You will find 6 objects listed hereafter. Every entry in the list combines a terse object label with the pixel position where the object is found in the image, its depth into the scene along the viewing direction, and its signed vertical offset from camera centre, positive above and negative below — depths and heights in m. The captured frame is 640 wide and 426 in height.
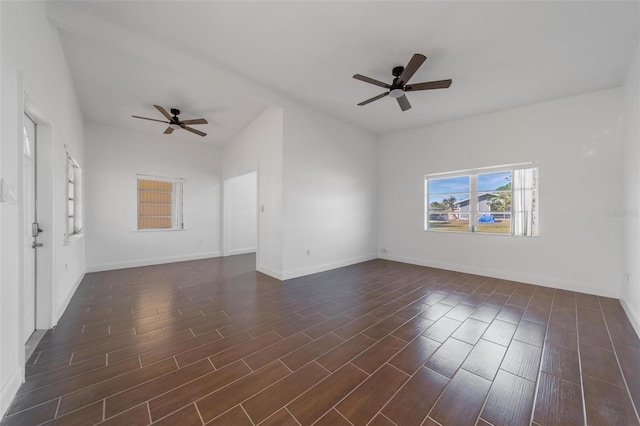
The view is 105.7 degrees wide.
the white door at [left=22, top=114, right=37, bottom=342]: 2.23 -0.10
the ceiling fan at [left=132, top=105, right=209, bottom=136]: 4.18 +1.55
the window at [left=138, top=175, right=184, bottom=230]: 5.63 +0.18
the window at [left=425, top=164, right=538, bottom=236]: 4.27 +0.22
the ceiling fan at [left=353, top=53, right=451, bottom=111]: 2.67 +1.58
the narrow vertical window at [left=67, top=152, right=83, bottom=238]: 3.86 +0.20
